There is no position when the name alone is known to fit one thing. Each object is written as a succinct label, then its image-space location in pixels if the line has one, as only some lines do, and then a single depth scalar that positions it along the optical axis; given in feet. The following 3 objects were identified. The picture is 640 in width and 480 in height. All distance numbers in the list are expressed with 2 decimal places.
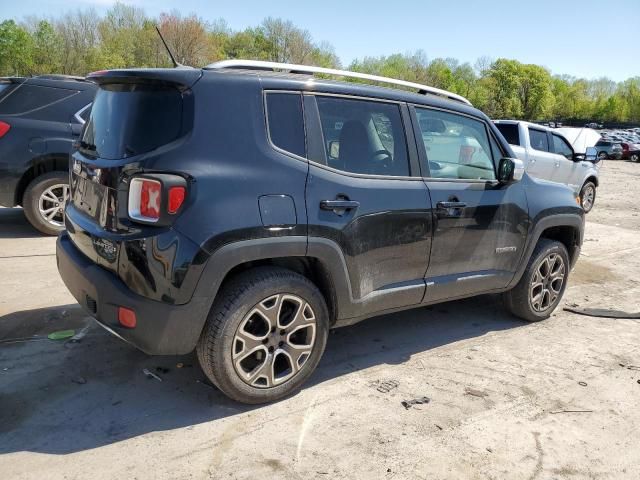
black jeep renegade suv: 9.18
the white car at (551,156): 35.88
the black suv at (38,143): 21.06
